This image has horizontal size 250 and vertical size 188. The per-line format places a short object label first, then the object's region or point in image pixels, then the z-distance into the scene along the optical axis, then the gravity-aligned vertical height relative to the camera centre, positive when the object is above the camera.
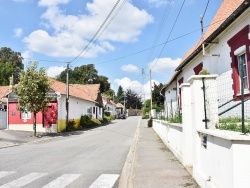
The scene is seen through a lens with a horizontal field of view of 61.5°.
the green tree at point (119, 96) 89.78 +4.00
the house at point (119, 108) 77.13 -1.14
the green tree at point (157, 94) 33.91 +1.68
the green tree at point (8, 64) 47.56 +10.68
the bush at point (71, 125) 22.22 -2.14
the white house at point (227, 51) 5.77 +1.98
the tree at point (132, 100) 78.42 +1.79
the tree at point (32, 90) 16.14 +1.22
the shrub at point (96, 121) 29.47 -2.38
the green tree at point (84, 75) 68.48 +9.97
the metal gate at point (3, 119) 21.29 -1.30
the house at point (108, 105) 57.75 +0.14
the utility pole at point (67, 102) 21.42 +0.36
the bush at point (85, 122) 26.17 -2.09
